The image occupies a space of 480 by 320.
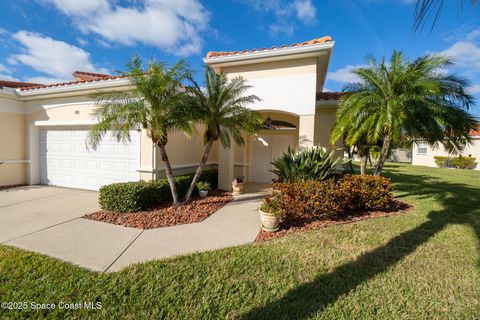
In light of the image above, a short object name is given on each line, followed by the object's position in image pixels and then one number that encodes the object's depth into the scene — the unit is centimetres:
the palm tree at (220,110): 721
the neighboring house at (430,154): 2442
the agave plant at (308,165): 705
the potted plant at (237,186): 950
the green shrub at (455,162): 2417
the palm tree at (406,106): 709
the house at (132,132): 852
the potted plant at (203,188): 888
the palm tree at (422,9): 205
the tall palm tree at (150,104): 599
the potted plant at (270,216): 535
